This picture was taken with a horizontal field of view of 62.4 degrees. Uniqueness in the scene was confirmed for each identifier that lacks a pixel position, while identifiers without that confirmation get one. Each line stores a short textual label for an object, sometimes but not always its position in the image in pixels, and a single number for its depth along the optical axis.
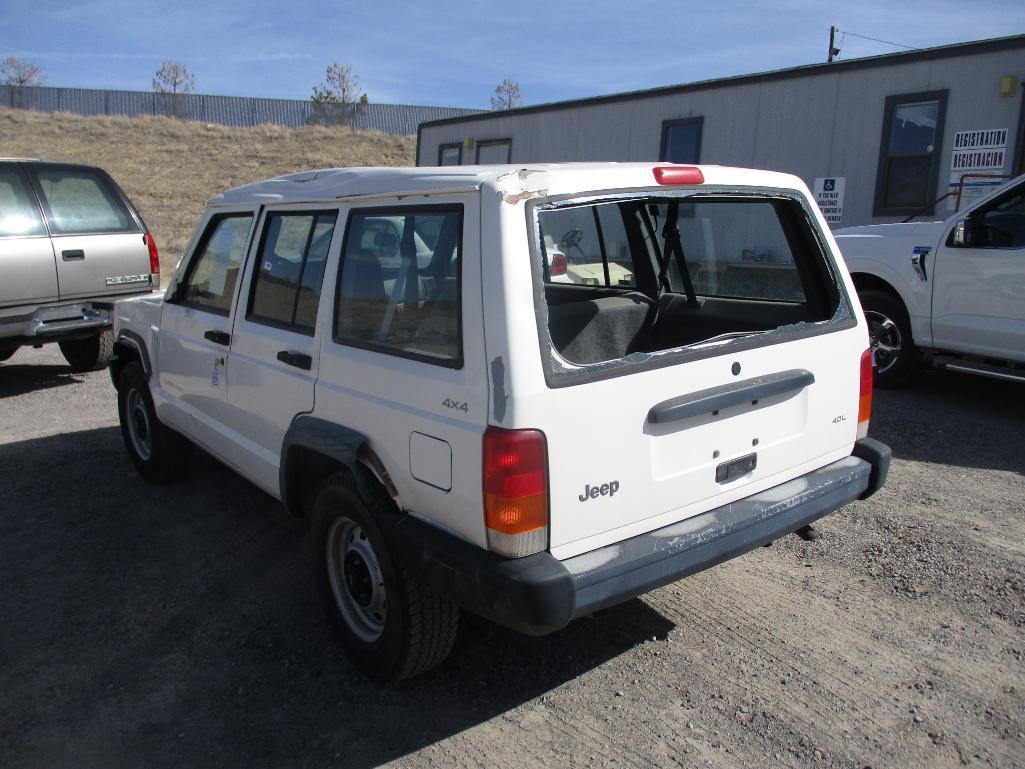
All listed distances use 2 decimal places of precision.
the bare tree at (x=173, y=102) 45.25
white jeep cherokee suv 2.47
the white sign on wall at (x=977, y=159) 9.26
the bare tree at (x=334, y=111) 45.88
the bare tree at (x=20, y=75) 52.94
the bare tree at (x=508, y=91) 57.06
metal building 9.30
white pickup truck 6.12
